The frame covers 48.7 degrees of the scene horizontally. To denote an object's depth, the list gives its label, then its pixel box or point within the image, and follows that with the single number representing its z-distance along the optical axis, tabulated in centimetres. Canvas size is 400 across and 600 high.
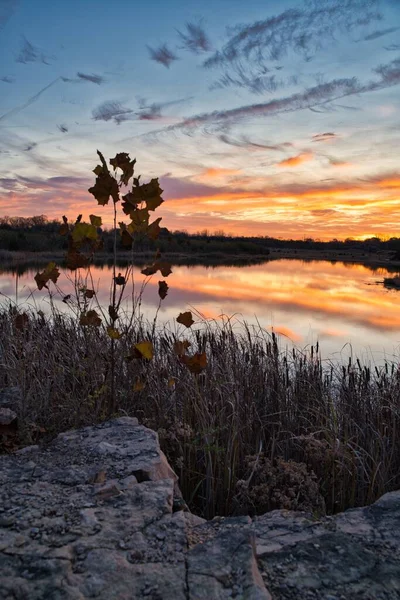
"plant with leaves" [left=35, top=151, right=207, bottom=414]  339
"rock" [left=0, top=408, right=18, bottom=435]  310
